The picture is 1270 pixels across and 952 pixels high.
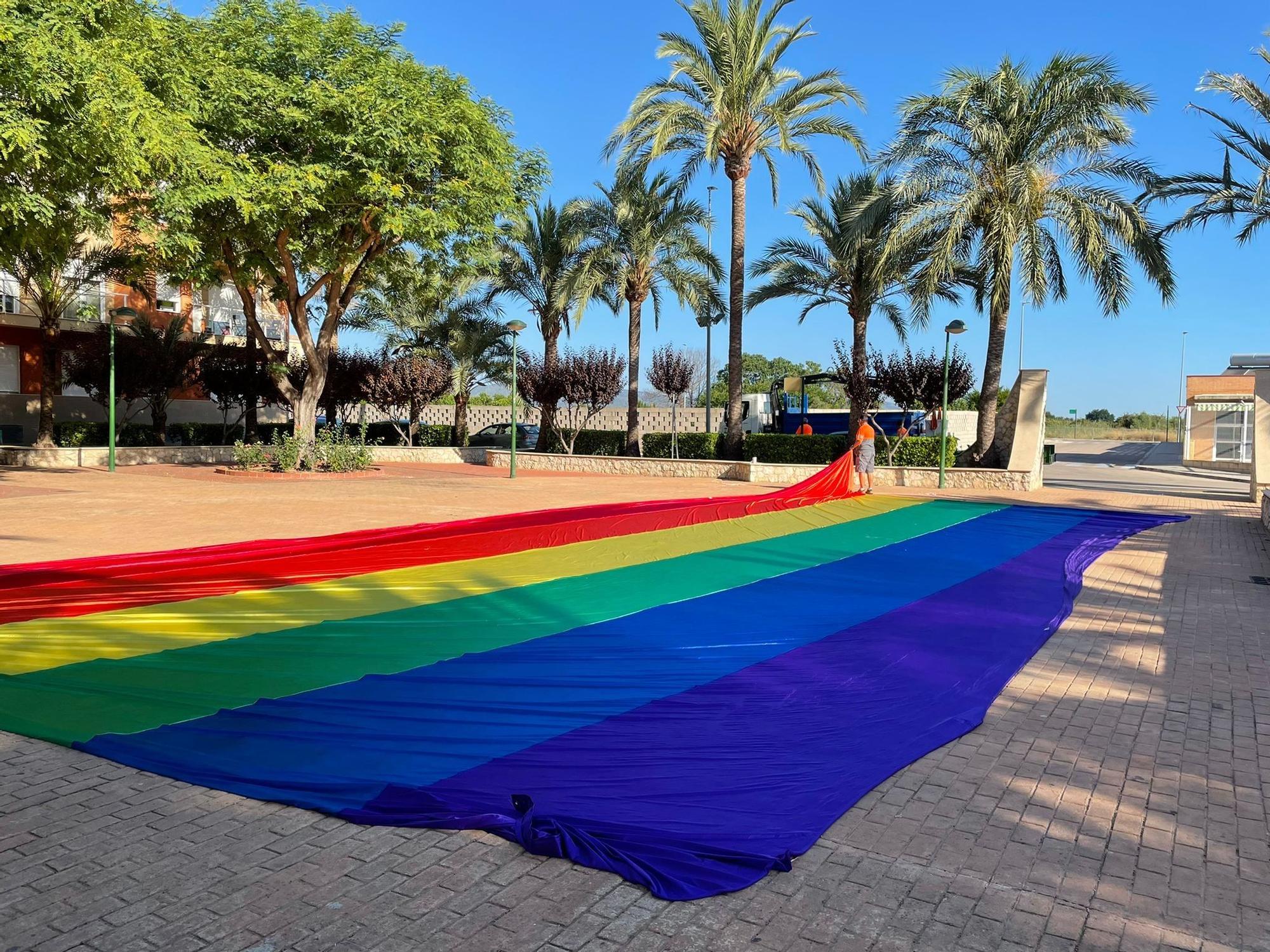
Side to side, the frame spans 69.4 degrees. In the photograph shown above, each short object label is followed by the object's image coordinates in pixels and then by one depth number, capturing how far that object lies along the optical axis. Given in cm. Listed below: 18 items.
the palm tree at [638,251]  2712
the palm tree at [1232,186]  1558
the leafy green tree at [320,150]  1895
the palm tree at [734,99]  2306
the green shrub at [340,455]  2366
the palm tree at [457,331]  3369
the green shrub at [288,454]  2325
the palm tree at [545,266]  2945
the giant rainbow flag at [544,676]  400
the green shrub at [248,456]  2368
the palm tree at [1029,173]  2012
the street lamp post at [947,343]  2045
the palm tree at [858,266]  2186
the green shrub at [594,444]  3197
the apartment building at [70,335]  2886
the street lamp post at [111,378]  2255
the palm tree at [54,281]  2358
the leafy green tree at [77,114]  1204
